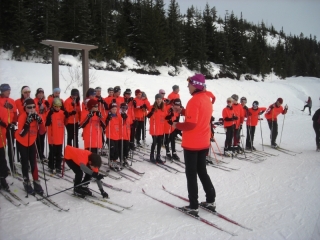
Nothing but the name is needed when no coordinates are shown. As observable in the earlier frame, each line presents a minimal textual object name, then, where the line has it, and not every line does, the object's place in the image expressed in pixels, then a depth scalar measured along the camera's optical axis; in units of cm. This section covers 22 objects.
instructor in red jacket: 365
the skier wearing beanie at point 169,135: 730
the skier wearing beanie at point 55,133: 570
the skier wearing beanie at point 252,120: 901
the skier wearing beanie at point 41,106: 633
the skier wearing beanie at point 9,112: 520
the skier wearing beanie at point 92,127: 556
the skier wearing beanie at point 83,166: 411
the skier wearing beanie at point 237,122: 832
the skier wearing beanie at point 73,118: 642
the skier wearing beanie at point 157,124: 692
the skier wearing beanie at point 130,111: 775
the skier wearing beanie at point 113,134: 623
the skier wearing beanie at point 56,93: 645
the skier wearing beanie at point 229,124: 804
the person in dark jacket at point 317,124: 877
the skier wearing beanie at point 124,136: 638
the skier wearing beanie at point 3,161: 460
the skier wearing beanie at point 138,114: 848
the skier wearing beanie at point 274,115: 927
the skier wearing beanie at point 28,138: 439
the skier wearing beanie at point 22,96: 579
